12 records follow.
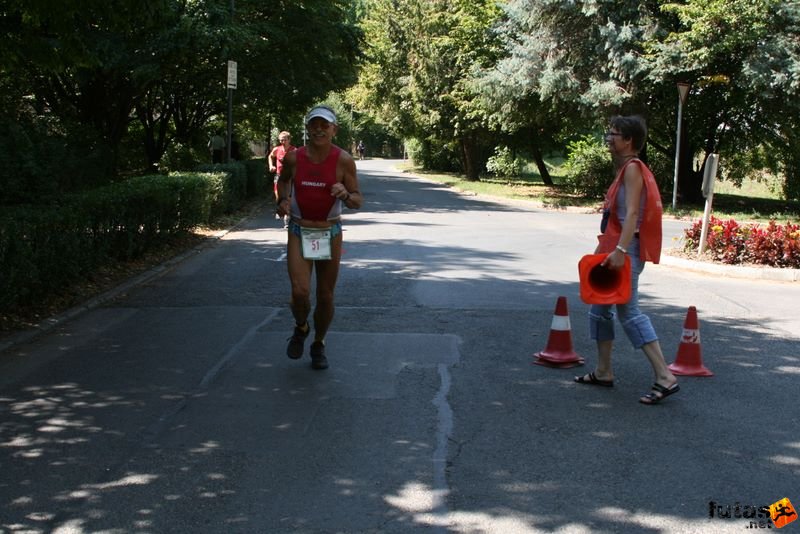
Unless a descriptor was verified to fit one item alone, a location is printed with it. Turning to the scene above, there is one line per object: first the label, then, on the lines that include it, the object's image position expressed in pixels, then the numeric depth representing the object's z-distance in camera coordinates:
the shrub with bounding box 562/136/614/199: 30.34
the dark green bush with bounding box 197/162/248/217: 16.95
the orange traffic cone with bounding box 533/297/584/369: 6.52
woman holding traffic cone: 5.42
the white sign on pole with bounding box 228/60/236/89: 20.12
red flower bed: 11.93
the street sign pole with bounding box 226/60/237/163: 20.12
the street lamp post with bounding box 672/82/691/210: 21.78
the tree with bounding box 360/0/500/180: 35.19
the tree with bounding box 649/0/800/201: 20.70
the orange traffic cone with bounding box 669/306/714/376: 6.29
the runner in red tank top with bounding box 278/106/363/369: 6.02
